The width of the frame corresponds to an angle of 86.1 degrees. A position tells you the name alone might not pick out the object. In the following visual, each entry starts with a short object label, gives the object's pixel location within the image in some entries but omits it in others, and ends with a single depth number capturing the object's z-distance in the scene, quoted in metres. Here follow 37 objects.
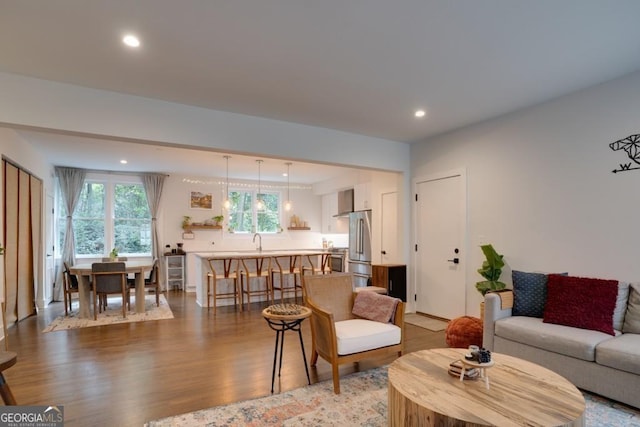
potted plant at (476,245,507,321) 4.10
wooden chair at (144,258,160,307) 6.04
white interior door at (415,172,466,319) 4.82
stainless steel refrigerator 6.81
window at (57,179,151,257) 7.77
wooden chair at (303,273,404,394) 2.84
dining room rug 4.93
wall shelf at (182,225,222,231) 8.44
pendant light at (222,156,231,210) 6.63
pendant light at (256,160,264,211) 6.90
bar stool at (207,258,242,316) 5.93
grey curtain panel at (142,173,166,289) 8.13
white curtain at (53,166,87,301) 7.40
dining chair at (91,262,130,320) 5.32
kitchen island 6.11
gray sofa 2.48
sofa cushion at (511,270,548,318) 3.40
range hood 7.91
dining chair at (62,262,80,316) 5.55
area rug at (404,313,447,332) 4.69
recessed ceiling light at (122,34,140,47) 2.53
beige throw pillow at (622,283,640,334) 2.89
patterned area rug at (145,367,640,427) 2.35
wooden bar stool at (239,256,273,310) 6.13
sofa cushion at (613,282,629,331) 2.99
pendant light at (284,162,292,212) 9.24
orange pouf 3.58
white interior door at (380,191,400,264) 6.04
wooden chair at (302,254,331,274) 6.92
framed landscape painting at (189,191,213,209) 8.62
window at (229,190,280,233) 9.10
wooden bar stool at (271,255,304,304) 6.56
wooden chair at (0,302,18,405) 2.10
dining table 5.37
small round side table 2.77
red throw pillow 2.94
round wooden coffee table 1.62
